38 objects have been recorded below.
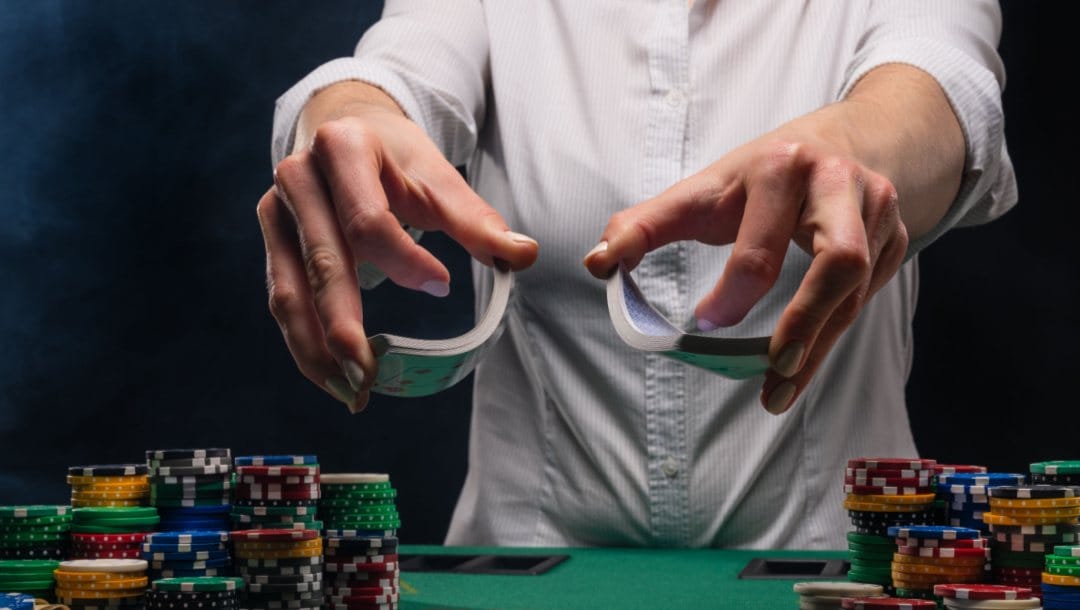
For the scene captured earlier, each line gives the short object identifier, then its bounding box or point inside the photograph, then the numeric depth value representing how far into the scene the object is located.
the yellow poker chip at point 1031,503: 0.82
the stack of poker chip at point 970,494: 0.85
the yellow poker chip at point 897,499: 0.86
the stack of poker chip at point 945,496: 0.87
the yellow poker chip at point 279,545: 0.82
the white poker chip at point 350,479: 0.90
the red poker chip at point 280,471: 0.86
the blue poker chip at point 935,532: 0.81
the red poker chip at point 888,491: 0.87
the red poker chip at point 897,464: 0.87
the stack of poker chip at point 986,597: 0.76
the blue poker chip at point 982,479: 0.86
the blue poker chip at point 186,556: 0.82
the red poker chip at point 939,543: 0.81
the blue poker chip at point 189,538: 0.83
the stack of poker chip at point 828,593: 0.78
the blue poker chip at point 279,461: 0.87
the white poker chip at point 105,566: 0.81
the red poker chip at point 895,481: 0.87
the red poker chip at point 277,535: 0.82
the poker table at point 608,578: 0.86
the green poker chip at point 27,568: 0.82
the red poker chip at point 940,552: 0.81
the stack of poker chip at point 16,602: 0.76
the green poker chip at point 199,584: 0.78
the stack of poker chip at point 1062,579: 0.77
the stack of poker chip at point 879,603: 0.76
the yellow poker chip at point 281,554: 0.82
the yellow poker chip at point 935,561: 0.81
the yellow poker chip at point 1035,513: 0.81
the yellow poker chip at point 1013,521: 0.81
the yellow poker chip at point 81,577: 0.81
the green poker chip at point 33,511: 0.87
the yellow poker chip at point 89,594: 0.81
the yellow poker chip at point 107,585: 0.81
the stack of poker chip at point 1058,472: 0.88
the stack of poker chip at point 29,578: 0.82
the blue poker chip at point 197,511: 0.87
